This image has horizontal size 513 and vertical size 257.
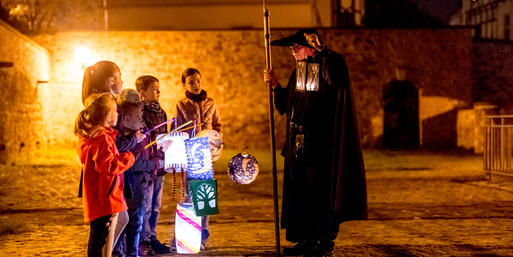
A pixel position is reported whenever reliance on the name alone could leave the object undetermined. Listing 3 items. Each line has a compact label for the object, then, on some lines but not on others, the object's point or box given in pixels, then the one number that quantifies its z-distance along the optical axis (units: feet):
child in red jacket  25.77
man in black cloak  31.86
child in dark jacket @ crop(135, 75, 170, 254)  33.94
